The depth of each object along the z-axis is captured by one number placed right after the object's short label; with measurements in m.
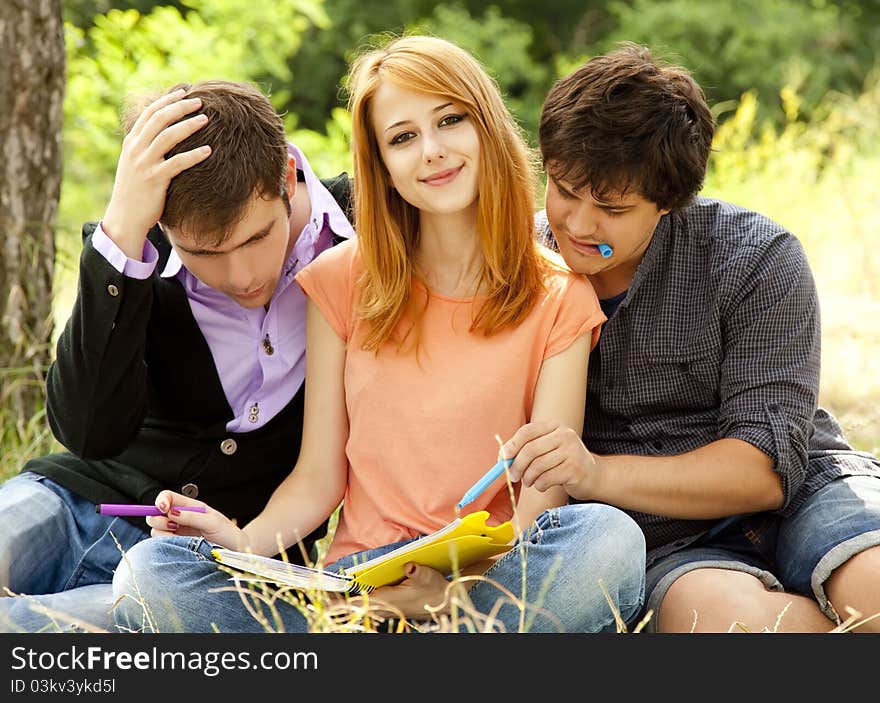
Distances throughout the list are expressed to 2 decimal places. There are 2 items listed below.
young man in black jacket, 4.36
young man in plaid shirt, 4.34
